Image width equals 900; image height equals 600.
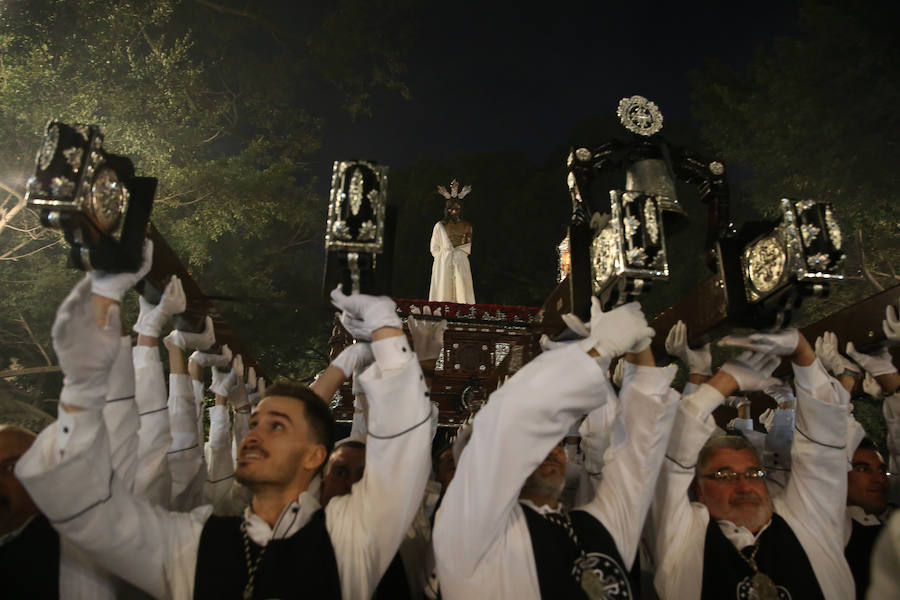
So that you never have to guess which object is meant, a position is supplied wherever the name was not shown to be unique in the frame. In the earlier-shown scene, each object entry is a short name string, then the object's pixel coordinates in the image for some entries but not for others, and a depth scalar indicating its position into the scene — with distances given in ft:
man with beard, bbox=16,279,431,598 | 5.71
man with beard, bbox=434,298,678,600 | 6.15
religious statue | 29.89
